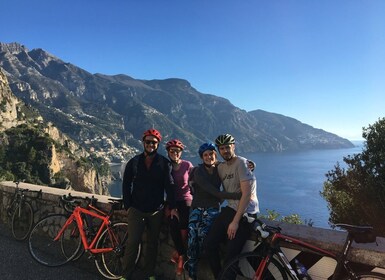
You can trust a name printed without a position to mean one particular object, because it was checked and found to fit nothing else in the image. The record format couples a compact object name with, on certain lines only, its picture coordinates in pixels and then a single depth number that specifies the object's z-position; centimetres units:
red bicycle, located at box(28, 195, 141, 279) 535
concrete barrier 345
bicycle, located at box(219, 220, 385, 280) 338
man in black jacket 482
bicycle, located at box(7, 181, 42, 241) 725
